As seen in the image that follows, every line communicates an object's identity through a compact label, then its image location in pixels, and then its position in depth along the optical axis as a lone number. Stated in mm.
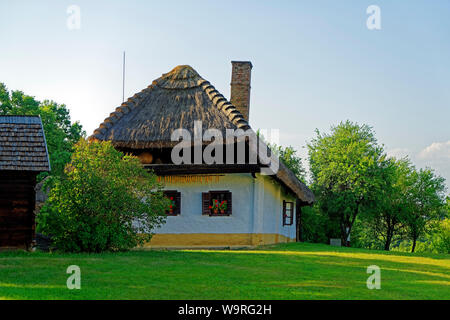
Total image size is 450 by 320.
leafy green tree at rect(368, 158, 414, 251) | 32344
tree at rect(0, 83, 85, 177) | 39656
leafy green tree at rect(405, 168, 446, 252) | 39062
